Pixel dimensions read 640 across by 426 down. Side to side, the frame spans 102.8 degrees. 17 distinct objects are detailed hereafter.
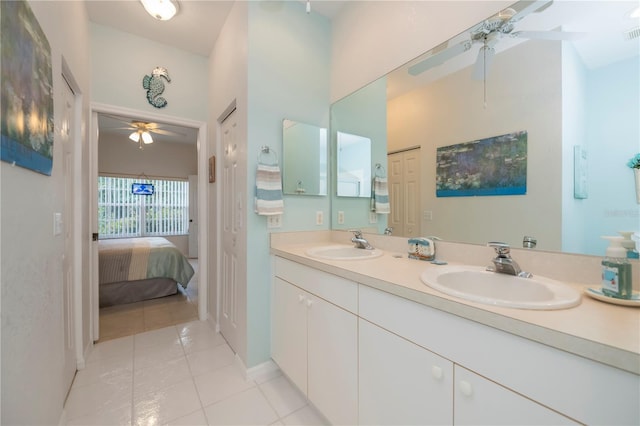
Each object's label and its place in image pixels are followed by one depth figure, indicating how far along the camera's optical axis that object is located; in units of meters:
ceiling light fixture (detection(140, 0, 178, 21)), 1.79
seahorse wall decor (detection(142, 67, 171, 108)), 2.42
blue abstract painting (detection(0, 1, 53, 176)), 0.76
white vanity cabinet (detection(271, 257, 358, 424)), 1.16
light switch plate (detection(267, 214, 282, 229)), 1.84
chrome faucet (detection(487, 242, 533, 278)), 1.03
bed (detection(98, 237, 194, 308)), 3.06
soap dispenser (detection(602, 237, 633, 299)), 0.74
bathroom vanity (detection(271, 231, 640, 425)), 0.55
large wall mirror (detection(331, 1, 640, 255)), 0.91
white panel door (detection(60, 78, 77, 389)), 1.60
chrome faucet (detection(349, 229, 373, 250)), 1.75
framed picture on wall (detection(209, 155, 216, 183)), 2.52
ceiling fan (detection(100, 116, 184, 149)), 4.09
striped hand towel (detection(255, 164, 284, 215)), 1.73
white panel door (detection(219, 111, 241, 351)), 2.05
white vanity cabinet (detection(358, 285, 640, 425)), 0.53
